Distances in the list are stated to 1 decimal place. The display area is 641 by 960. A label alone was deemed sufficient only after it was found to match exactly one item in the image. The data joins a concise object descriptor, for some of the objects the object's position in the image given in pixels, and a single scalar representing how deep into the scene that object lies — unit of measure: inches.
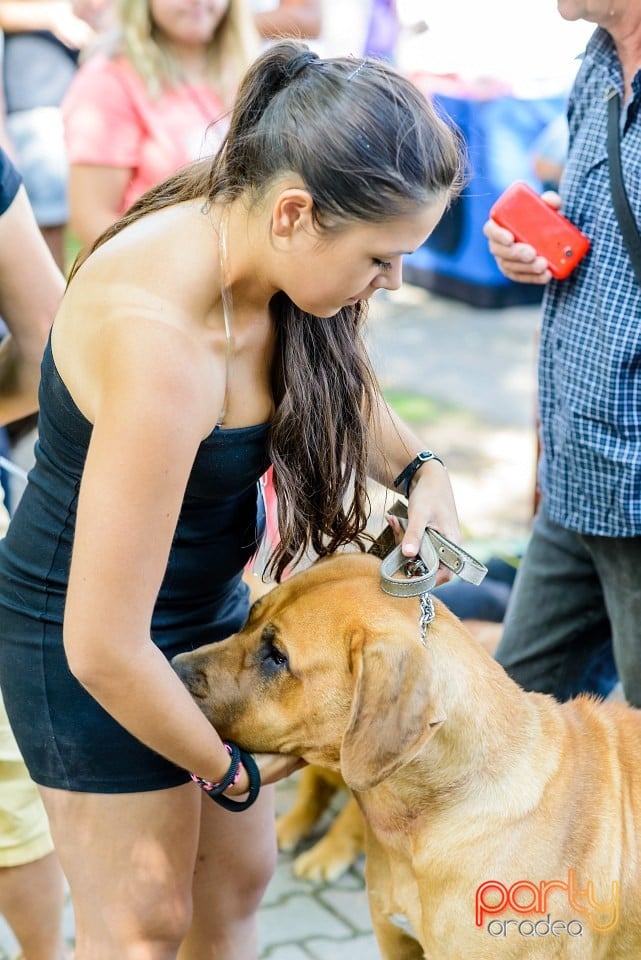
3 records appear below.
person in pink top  182.4
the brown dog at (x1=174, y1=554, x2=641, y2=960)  91.4
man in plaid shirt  113.3
